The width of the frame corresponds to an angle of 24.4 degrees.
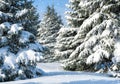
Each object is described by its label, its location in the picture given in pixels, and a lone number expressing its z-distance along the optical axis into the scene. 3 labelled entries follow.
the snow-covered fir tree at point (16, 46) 14.88
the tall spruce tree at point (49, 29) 47.25
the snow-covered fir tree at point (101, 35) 18.31
